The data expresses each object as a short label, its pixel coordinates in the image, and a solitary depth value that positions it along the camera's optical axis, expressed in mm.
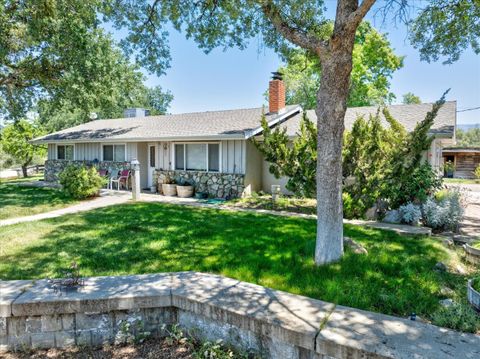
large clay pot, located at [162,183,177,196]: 13430
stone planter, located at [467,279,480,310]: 3194
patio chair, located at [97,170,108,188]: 15836
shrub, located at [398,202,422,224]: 7777
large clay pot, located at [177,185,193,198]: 13023
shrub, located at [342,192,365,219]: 8141
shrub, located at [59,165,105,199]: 11672
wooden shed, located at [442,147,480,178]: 27188
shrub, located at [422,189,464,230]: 7762
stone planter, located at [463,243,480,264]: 5114
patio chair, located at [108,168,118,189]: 15187
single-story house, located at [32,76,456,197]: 12078
